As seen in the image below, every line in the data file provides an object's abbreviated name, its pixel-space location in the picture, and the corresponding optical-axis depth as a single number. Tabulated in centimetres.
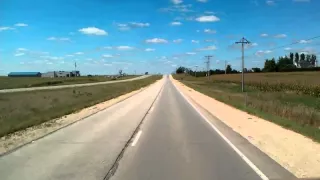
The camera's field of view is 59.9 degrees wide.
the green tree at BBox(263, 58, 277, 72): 11237
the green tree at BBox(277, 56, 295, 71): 11680
